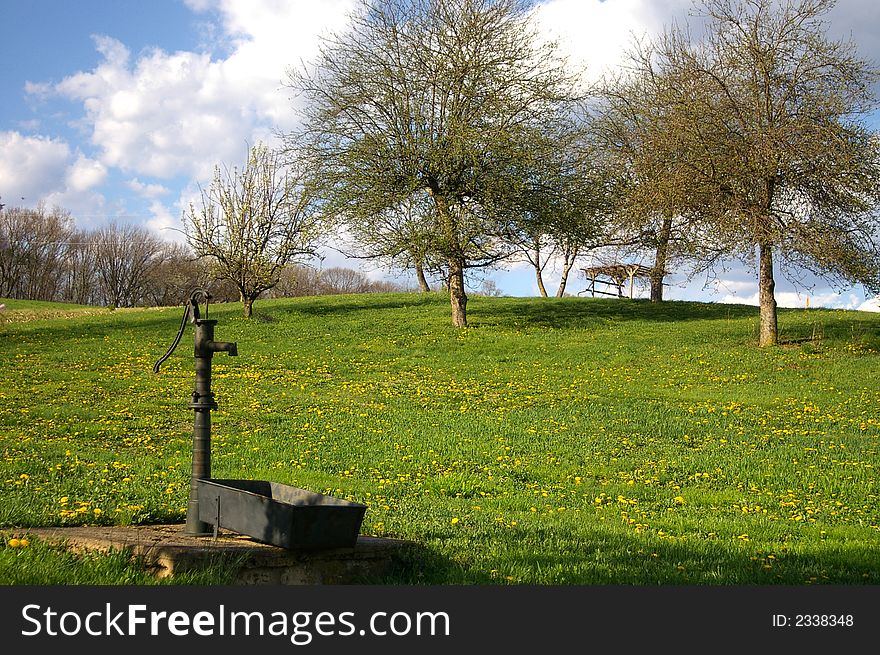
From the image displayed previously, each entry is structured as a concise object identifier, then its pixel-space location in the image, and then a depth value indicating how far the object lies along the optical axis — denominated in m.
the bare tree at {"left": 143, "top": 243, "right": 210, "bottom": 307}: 72.81
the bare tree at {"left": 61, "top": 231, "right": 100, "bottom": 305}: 76.19
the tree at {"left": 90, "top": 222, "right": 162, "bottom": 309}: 78.44
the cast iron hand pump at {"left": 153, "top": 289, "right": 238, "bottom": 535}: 6.38
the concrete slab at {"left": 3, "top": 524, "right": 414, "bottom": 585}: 5.63
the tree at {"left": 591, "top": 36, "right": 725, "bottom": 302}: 27.25
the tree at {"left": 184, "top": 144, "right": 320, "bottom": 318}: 36.31
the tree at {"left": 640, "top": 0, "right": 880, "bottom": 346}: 25.73
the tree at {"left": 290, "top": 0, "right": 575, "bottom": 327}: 31.73
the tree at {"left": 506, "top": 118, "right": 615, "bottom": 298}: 32.28
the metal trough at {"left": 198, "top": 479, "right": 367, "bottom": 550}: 5.66
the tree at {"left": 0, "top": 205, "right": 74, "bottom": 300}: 40.97
